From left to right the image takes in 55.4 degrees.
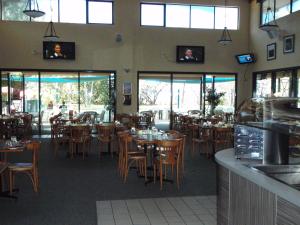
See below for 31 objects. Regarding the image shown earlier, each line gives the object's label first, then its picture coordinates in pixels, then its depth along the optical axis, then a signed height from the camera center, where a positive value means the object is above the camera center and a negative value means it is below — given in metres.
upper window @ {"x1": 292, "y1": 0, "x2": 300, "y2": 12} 8.22 +2.84
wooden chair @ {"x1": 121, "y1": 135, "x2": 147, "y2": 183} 4.72 -0.91
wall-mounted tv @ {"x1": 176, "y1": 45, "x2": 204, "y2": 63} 10.17 +1.74
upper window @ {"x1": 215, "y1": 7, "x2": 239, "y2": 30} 10.43 +3.14
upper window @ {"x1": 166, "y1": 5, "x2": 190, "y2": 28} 10.17 +3.10
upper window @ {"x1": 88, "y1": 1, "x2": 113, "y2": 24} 9.79 +3.11
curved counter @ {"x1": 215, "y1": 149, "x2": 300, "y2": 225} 1.66 -0.63
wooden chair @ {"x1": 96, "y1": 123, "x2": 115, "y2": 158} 6.50 -0.69
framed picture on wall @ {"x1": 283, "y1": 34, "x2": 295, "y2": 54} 8.27 +1.75
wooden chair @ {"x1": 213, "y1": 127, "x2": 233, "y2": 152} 6.31 -0.76
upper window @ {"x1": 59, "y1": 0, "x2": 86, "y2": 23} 9.63 +3.09
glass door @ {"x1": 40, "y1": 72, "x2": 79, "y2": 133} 9.77 +0.28
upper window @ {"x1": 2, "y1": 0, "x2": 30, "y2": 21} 9.36 +3.05
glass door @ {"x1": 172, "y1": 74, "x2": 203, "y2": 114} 10.51 +0.36
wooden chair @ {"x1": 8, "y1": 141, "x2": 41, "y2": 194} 4.01 -0.93
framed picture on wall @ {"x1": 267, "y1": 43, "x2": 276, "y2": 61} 9.11 +1.67
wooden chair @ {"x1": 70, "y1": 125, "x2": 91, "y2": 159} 6.41 -0.75
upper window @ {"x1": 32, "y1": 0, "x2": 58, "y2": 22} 9.59 +3.16
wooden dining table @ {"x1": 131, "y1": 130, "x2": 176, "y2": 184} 4.70 -0.60
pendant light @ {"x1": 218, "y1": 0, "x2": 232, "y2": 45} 10.34 +2.49
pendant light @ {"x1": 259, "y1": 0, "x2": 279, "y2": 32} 9.18 +2.85
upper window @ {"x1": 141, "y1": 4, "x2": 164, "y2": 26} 10.05 +3.13
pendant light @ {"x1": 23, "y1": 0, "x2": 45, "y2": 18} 6.51 +2.97
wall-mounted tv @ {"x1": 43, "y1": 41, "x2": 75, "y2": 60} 9.50 +1.74
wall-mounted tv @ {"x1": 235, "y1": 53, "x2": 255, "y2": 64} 10.17 +1.60
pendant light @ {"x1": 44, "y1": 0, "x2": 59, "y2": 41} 9.42 +2.39
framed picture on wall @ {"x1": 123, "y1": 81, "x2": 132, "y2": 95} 9.97 +0.54
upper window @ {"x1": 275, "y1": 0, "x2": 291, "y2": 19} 8.61 +2.94
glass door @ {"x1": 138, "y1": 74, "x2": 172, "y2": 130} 10.29 +0.23
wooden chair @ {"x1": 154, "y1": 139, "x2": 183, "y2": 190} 4.35 -0.81
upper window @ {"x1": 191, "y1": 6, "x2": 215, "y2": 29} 10.28 +3.11
